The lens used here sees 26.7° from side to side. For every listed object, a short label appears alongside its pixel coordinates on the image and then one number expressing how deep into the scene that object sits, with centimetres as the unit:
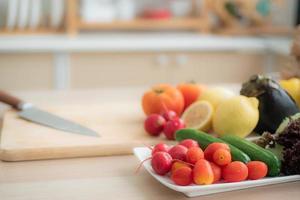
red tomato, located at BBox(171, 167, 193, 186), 86
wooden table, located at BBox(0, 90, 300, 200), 87
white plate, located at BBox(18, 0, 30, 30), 233
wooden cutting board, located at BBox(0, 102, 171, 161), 102
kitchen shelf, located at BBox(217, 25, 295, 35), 255
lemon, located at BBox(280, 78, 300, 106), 117
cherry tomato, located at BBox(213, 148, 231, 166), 87
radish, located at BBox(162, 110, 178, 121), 110
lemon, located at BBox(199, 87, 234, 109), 114
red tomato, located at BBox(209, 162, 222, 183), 87
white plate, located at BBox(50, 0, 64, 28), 239
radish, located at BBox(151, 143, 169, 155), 92
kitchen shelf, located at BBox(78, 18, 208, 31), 243
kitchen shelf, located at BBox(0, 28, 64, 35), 234
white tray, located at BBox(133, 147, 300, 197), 85
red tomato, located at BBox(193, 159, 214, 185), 85
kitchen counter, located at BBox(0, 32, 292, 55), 219
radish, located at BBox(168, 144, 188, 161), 89
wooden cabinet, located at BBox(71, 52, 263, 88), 227
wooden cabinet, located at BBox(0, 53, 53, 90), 219
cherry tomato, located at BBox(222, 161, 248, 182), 87
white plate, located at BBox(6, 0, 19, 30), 231
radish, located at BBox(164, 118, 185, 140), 107
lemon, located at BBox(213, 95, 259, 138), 105
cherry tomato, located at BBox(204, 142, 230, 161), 88
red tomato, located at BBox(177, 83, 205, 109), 121
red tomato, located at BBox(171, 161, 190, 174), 87
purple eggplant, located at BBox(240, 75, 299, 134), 107
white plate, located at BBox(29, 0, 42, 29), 236
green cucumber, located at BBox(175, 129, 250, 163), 90
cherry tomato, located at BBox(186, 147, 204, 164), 87
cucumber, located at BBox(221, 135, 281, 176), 90
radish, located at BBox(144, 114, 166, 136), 109
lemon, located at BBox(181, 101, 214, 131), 110
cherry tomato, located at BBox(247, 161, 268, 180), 89
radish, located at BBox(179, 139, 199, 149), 91
